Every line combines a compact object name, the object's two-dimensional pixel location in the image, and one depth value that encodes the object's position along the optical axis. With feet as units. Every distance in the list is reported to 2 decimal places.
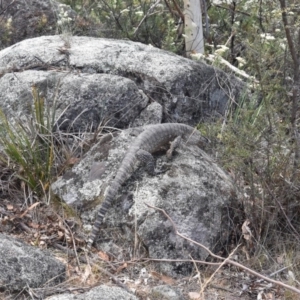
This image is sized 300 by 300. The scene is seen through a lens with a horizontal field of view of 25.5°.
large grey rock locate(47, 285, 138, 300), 12.94
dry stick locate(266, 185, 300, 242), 17.16
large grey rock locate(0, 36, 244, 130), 21.17
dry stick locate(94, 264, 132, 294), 14.81
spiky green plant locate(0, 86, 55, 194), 18.39
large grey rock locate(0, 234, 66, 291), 13.61
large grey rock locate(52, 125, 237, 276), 16.24
